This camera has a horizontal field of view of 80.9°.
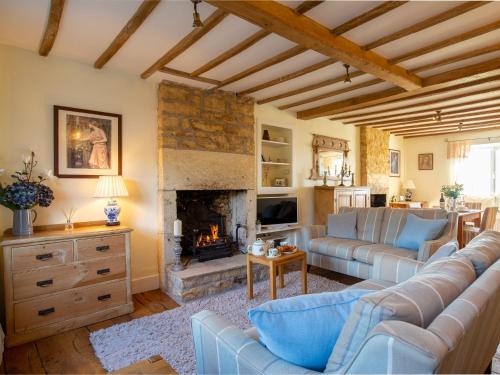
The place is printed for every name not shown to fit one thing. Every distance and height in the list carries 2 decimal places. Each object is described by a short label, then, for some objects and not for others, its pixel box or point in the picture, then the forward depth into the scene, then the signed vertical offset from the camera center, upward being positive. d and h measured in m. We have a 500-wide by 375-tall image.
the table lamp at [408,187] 7.64 -0.09
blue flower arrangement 2.42 -0.05
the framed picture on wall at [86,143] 2.90 +0.46
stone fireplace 3.49 +0.30
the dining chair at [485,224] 4.94 -0.70
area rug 2.12 -1.23
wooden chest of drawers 2.32 -0.81
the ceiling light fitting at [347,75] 3.08 +1.17
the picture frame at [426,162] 7.57 +0.56
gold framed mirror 5.49 +0.57
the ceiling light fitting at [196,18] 1.90 +1.10
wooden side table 2.87 -0.80
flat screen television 4.57 -0.41
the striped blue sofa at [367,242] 3.31 -0.73
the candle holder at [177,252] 3.41 -0.77
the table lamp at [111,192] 2.94 -0.06
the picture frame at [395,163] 7.58 +0.55
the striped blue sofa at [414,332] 0.73 -0.42
